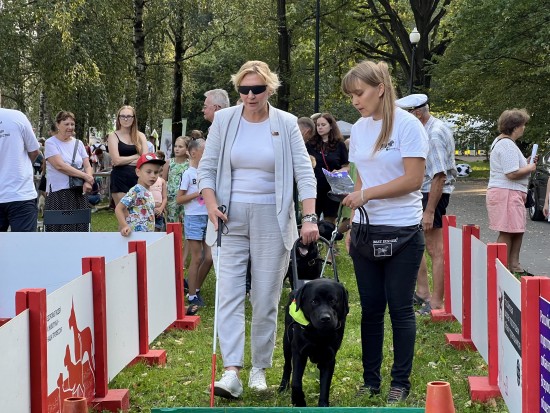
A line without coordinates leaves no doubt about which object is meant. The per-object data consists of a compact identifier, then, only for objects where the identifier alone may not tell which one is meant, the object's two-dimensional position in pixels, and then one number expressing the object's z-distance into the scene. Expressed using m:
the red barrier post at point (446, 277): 8.23
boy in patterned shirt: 8.48
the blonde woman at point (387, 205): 5.33
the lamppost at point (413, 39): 33.88
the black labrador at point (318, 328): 5.10
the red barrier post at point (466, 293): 7.00
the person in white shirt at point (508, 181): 9.84
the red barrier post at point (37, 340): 4.39
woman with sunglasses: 5.68
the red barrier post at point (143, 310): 6.74
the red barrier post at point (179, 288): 8.21
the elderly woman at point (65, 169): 9.89
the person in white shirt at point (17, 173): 8.12
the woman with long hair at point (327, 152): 11.41
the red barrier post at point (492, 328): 5.71
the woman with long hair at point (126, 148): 10.23
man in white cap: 8.15
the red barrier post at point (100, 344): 5.58
